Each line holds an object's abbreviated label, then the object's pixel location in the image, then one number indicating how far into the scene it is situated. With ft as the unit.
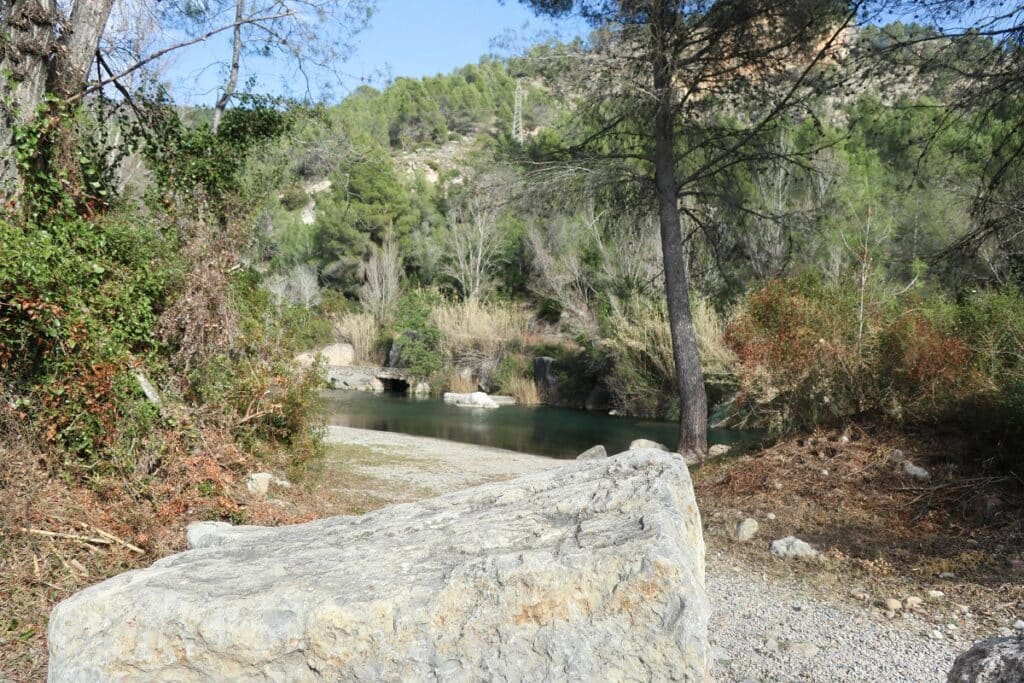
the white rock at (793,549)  18.89
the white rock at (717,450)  34.25
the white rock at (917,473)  22.43
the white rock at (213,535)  11.63
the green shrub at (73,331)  17.42
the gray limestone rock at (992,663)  6.77
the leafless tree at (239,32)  28.03
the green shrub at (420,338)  91.20
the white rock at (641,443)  35.58
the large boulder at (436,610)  7.78
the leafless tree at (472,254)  110.52
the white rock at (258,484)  22.37
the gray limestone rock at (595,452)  25.14
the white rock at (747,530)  20.77
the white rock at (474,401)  78.74
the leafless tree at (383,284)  110.52
